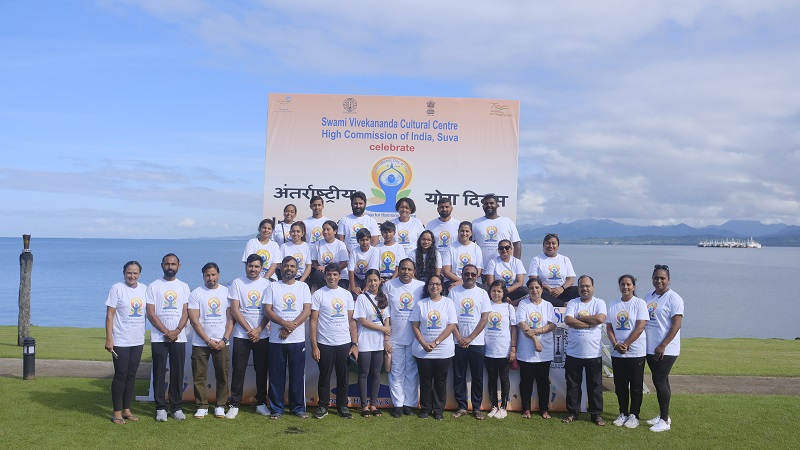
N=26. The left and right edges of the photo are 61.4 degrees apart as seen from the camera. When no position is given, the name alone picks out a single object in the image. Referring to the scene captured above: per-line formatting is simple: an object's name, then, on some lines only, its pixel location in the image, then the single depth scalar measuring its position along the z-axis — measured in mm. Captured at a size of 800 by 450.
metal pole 12289
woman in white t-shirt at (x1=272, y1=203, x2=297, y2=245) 9672
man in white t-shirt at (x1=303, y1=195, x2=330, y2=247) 9445
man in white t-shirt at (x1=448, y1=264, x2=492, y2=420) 7766
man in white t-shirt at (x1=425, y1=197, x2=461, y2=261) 9219
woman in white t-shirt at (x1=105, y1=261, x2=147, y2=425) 7258
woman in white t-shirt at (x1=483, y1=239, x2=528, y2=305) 8523
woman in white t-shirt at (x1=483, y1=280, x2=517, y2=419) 7848
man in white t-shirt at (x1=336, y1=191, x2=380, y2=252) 9289
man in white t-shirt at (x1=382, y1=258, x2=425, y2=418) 7875
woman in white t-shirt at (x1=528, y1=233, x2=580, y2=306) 8398
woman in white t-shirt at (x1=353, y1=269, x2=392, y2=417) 7762
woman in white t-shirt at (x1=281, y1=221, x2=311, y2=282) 8844
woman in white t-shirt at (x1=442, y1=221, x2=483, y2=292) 8695
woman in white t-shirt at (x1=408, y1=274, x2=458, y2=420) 7645
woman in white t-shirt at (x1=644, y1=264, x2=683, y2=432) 7422
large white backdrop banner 11359
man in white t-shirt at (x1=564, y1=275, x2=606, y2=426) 7656
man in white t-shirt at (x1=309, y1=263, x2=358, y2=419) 7641
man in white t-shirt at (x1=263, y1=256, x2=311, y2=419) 7574
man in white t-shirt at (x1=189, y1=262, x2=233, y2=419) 7605
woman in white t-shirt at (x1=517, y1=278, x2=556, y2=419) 7828
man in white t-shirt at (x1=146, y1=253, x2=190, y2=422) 7438
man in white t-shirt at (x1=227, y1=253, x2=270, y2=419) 7672
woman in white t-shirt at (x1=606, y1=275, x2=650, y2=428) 7488
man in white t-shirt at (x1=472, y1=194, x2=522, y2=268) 9266
